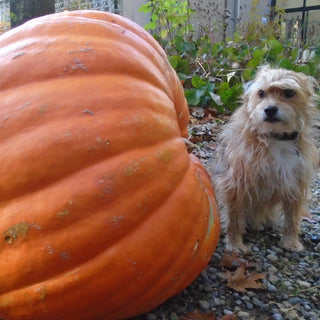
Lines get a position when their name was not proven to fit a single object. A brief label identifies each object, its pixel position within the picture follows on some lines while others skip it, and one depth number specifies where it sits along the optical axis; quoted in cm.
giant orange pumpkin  57
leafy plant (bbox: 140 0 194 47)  257
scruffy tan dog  94
